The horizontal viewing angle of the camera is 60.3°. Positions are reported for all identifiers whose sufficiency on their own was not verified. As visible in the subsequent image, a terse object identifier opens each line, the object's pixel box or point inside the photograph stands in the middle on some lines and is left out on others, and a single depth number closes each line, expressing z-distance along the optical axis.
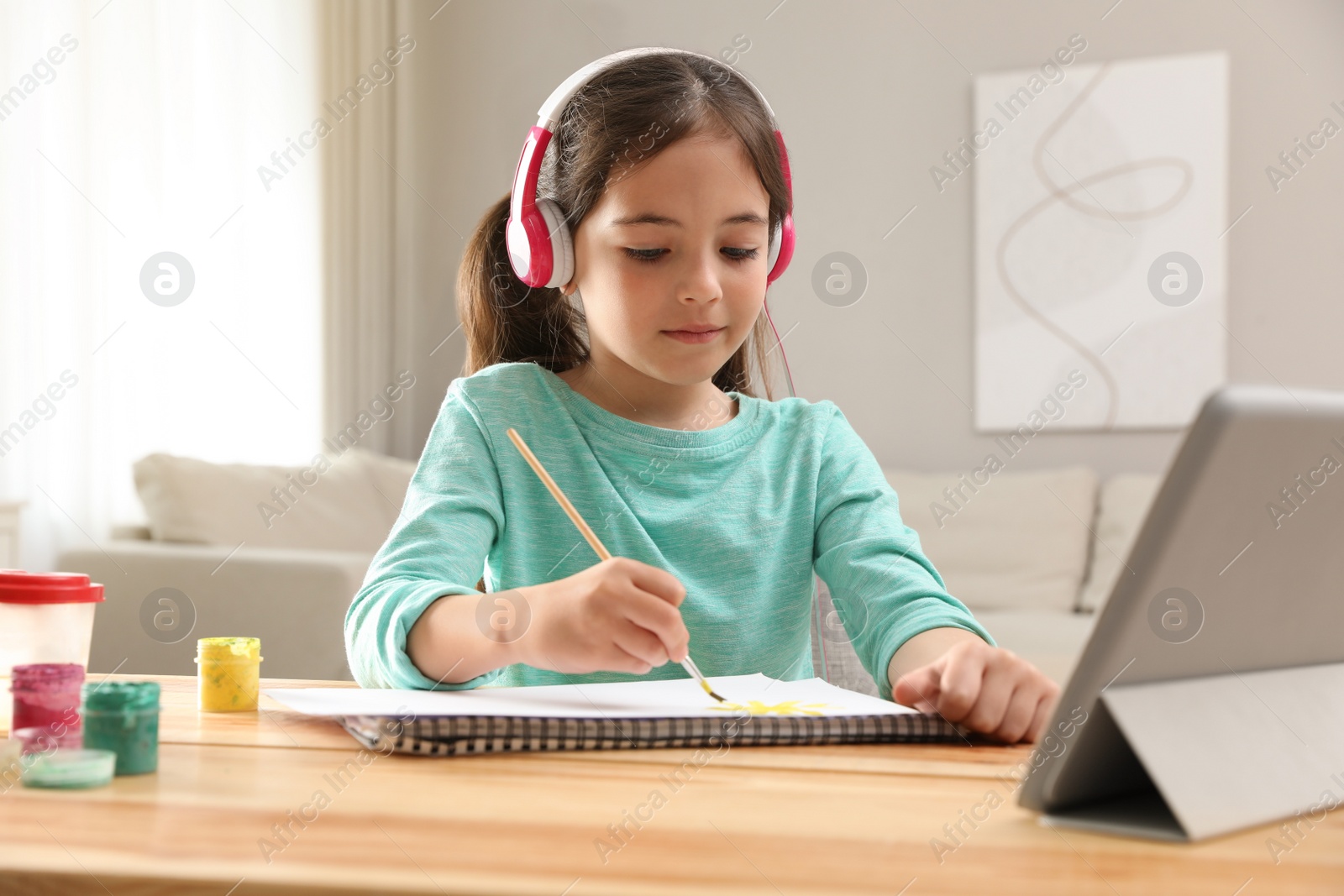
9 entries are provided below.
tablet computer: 0.43
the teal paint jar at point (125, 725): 0.54
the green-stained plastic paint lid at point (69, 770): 0.52
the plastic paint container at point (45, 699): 0.62
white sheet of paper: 0.65
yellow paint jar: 0.78
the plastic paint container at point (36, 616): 0.85
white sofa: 2.31
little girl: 0.94
